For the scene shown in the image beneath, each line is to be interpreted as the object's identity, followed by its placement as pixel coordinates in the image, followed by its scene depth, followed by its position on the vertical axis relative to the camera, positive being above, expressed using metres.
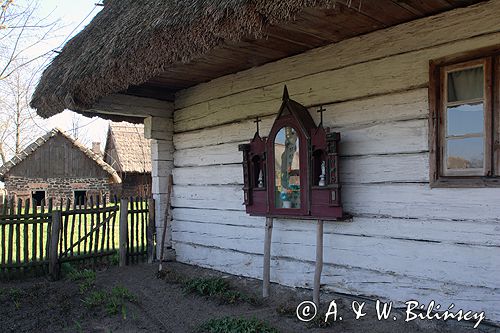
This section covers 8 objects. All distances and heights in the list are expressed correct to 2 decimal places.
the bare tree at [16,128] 23.96 +3.00
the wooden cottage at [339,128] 3.03 +0.46
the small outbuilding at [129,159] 22.16 +1.07
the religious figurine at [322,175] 3.82 +0.03
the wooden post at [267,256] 4.30 -0.78
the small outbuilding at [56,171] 20.27 +0.38
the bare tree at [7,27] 12.09 +4.47
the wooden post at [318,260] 3.79 -0.72
